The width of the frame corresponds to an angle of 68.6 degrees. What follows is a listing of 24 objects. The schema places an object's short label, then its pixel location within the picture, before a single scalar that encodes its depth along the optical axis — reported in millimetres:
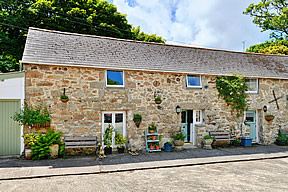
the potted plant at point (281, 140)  11703
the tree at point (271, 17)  22750
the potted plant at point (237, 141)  11195
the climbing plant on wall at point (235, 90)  11242
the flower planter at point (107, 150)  8992
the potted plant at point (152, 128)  9749
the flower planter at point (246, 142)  11227
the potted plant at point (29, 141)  7977
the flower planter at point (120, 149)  9264
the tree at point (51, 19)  15891
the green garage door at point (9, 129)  8352
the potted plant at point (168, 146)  9836
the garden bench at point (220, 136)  10759
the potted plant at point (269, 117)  11844
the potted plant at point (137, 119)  9578
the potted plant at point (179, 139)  9891
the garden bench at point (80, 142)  8474
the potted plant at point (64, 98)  8659
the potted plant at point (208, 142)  10419
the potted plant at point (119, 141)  9273
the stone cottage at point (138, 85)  8781
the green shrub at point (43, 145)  7934
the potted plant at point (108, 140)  9008
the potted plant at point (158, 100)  10054
